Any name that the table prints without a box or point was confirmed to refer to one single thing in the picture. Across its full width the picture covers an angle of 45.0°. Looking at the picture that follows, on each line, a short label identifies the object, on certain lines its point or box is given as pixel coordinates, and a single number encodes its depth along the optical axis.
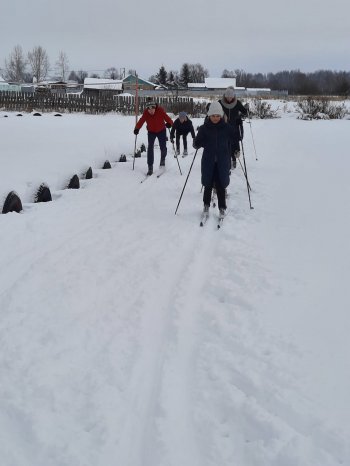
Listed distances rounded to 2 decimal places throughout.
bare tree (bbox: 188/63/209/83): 101.18
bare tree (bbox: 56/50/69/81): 88.94
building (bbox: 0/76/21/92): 54.53
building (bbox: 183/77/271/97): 77.81
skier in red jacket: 9.53
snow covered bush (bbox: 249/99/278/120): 30.67
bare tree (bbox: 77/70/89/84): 113.19
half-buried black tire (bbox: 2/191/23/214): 6.05
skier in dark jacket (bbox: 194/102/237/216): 6.05
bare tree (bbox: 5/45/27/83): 80.00
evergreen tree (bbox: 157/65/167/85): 85.56
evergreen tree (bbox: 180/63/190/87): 85.25
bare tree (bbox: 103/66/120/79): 115.44
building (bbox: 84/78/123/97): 52.29
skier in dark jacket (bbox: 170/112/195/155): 12.25
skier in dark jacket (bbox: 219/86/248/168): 8.91
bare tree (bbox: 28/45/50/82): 82.00
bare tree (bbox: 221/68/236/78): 119.68
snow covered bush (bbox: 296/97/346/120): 30.70
